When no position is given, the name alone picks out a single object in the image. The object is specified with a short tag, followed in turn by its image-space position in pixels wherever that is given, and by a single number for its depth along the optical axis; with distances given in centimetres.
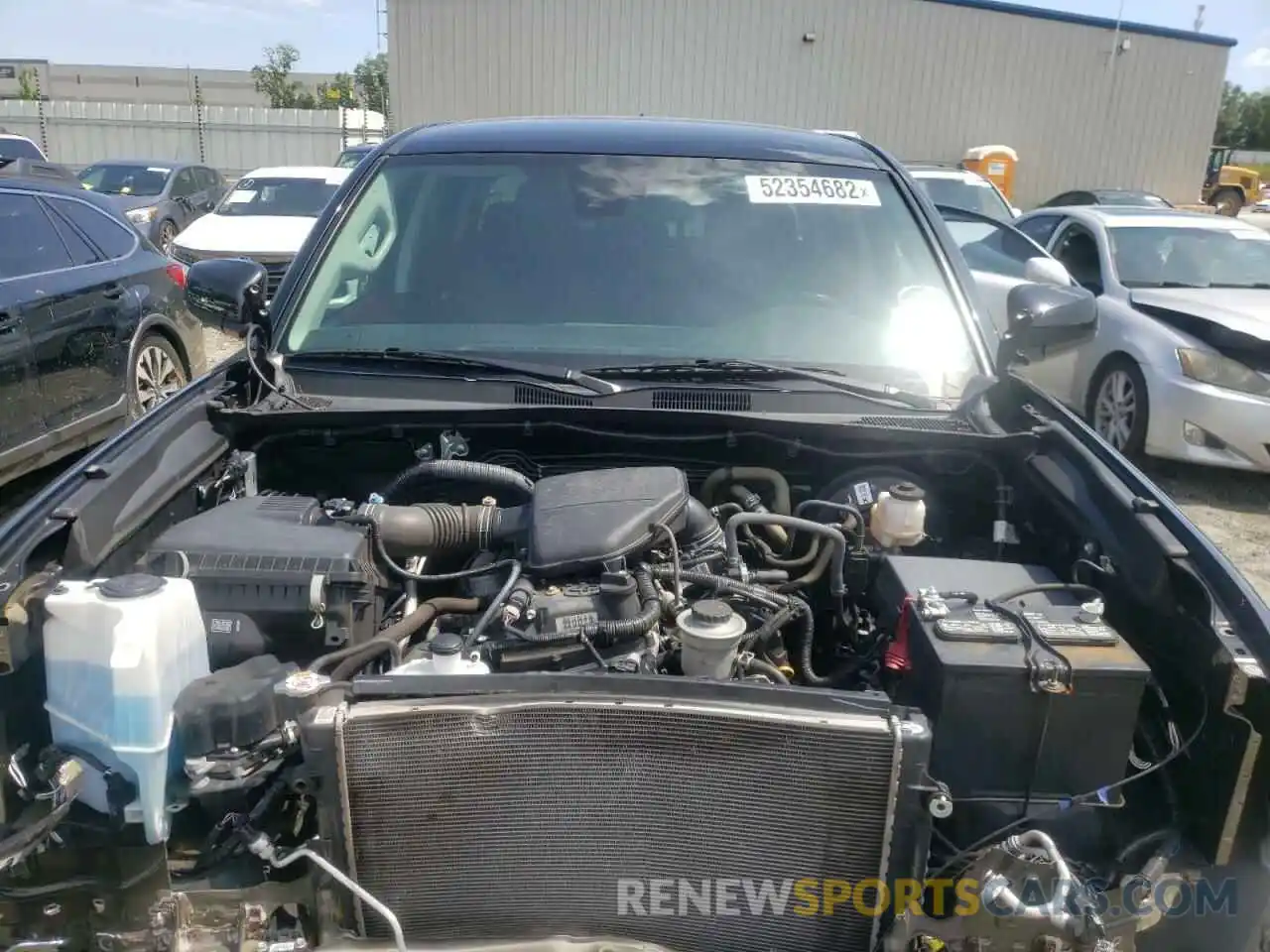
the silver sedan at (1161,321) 607
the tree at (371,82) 4506
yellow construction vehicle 2745
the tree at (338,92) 4069
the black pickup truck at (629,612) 163
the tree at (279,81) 4419
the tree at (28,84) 3938
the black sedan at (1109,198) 1675
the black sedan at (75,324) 541
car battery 174
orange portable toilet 1981
